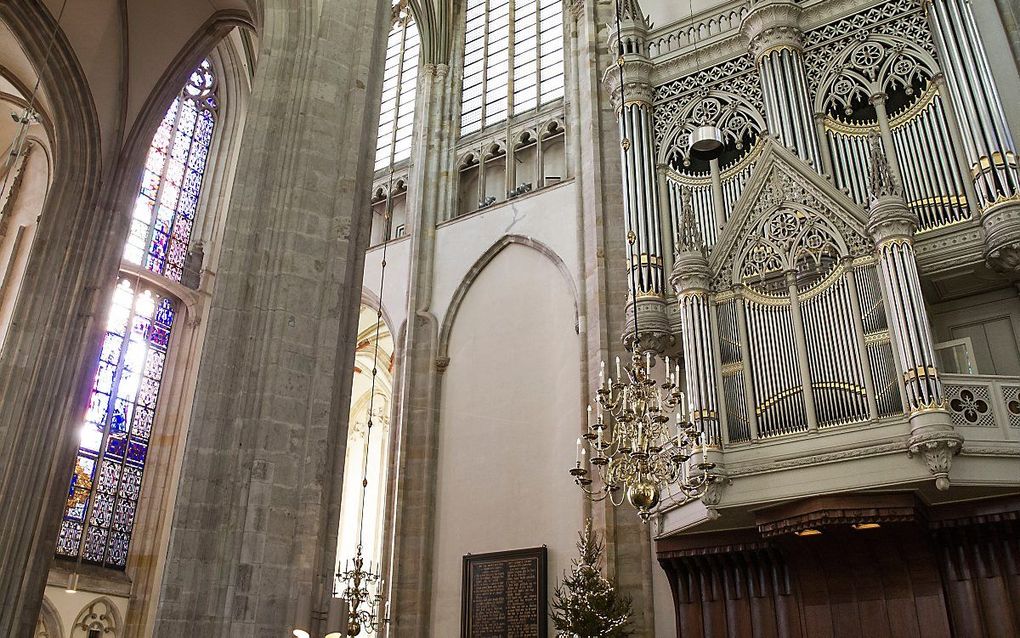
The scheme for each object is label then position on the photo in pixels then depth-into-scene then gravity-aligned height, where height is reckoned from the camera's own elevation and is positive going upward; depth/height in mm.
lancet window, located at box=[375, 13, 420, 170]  17578 +11498
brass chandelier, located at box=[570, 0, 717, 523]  7312 +2013
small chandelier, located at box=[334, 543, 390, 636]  8164 +740
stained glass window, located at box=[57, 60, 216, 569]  14391 +5813
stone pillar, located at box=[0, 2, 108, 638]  9977 +4163
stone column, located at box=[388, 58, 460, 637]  12859 +4831
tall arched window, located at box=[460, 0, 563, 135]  15930 +11103
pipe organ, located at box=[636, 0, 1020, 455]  8789 +5534
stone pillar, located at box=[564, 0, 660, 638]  10625 +6109
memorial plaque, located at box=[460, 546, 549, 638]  11844 +1078
